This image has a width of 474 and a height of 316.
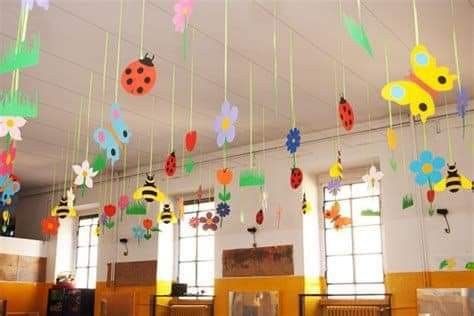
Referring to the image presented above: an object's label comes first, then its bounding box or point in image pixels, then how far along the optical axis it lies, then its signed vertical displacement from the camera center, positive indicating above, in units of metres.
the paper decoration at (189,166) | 5.63 +1.13
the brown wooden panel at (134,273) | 9.59 +0.10
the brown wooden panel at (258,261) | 8.02 +0.26
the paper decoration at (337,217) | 6.84 +0.76
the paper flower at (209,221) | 7.83 +0.81
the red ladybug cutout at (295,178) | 5.32 +0.96
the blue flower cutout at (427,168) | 4.36 +0.87
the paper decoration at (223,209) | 7.34 +0.91
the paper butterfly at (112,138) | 3.80 +1.01
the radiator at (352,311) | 7.21 -0.42
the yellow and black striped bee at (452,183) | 4.58 +0.79
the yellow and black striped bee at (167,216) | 6.28 +0.71
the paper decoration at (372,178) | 5.48 +1.00
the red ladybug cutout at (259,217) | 7.39 +0.82
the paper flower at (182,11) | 3.10 +1.49
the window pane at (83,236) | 11.45 +0.87
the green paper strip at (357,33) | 2.90 +1.29
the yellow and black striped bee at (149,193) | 4.91 +0.76
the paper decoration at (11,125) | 3.24 +0.90
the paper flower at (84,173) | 5.15 +0.97
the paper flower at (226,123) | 3.97 +1.11
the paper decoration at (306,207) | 6.48 +0.83
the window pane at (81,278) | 11.21 +0.01
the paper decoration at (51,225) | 6.91 +0.67
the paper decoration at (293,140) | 4.89 +1.21
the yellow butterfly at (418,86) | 2.95 +1.08
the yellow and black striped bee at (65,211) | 5.80 +0.71
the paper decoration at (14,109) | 3.23 +0.99
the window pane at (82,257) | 11.30 +0.44
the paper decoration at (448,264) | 6.52 +0.18
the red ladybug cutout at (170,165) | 5.05 +1.03
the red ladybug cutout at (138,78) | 3.26 +1.17
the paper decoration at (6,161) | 4.96 +1.05
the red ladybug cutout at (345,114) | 4.21 +1.24
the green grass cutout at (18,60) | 2.89 +1.13
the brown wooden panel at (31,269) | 11.12 +0.19
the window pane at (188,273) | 9.58 +0.10
